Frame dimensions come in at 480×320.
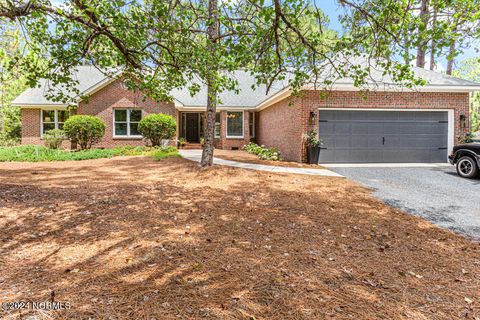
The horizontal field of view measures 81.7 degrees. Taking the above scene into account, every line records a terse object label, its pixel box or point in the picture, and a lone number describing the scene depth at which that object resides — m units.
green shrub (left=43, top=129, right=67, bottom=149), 15.17
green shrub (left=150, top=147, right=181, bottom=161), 12.08
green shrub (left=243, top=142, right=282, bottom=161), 12.65
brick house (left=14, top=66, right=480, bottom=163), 10.93
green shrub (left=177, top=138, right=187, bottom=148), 17.94
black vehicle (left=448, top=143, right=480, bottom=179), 8.05
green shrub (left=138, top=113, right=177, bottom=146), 15.42
